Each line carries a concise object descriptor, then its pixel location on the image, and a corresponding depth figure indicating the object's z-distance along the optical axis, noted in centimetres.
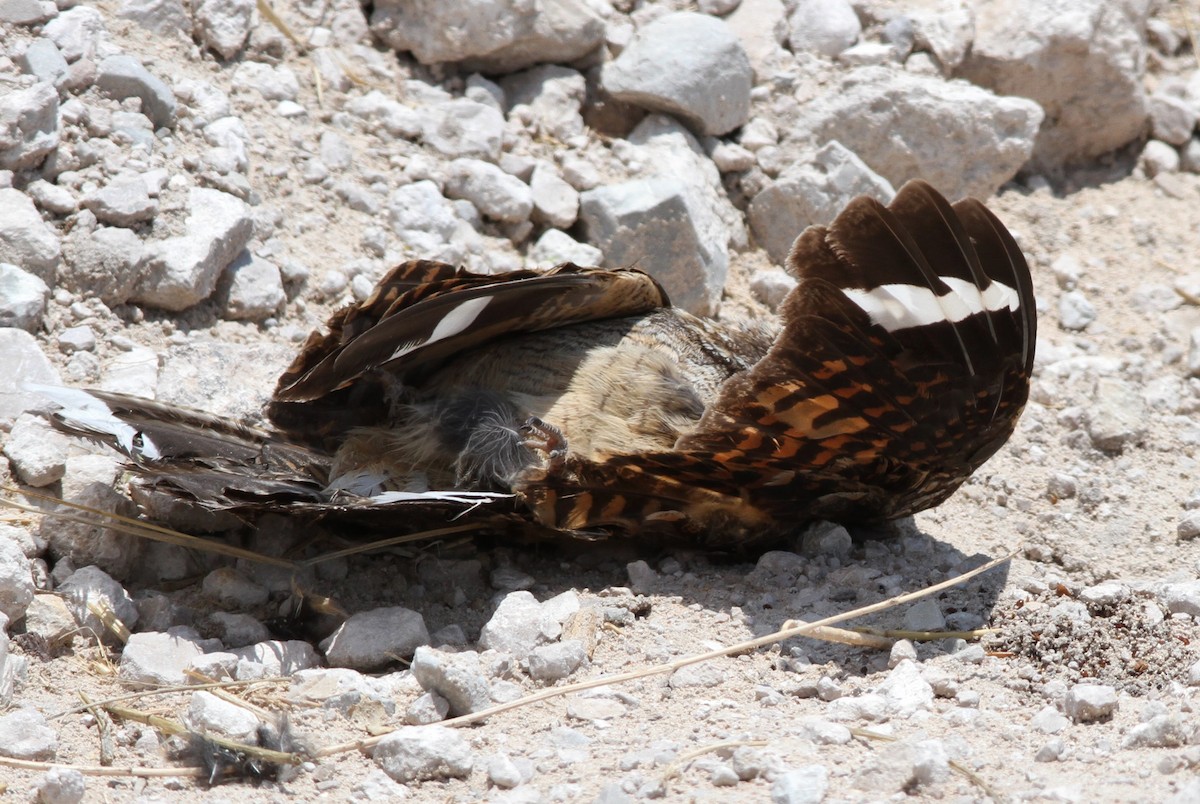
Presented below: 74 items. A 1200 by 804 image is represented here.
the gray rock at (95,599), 588
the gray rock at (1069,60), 1114
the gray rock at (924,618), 611
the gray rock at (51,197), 730
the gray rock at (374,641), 593
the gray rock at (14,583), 552
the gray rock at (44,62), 761
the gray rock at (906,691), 530
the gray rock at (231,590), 636
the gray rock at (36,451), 633
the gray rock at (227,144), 812
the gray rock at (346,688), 536
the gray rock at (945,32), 1103
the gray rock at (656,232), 902
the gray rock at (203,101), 836
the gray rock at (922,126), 1032
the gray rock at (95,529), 620
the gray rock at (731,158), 1010
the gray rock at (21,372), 655
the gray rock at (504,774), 477
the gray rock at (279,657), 576
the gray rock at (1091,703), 518
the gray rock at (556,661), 568
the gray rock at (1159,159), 1172
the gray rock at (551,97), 983
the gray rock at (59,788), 457
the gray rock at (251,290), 785
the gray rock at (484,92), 974
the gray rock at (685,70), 978
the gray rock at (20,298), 688
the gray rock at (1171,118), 1184
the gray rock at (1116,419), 847
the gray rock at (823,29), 1086
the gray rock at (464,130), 931
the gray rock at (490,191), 909
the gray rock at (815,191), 975
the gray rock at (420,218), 880
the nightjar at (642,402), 598
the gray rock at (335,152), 891
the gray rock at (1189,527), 737
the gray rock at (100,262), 727
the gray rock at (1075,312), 1006
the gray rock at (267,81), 895
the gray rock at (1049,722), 511
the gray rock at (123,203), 740
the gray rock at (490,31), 948
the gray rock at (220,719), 497
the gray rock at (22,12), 776
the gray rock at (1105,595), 614
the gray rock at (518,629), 594
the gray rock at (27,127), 724
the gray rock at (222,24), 883
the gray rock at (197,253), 742
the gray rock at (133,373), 707
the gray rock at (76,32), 788
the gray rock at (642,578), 659
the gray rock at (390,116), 931
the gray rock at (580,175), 948
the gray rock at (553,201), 923
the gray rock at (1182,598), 604
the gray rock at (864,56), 1079
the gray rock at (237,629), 606
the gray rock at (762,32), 1069
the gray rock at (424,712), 529
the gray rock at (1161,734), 486
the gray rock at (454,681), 531
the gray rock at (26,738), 485
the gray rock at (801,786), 442
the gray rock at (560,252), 903
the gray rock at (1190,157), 1183
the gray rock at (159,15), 854
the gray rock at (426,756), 486
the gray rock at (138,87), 793
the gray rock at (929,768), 455
